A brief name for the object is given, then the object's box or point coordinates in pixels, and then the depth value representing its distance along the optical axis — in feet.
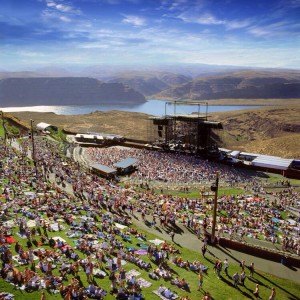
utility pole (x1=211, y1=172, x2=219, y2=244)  87.43
